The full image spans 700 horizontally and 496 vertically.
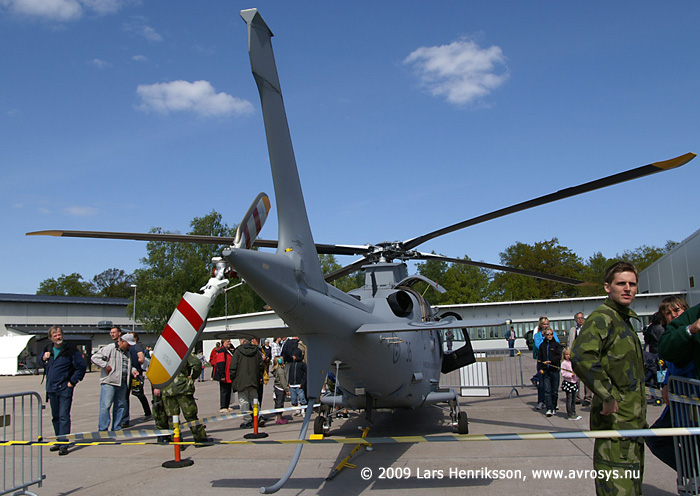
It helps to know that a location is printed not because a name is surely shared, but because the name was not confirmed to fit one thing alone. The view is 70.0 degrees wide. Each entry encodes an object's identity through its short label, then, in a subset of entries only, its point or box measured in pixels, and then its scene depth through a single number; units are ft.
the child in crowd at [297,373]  35.14
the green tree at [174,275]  150.71
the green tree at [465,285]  178.91
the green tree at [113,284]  304.63
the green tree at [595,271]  199.89
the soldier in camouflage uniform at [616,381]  10.87
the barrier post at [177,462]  21.95
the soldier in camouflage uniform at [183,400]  25.34
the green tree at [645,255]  230.27
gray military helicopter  13.47
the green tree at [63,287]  292.61
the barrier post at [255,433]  26.55
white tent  103.24
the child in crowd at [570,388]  29.81
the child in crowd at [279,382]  36.11
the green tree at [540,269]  193.06
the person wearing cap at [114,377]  29.68
